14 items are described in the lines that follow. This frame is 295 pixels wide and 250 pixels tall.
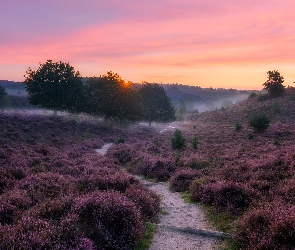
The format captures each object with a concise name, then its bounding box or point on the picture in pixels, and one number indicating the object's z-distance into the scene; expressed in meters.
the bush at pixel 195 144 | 28.19
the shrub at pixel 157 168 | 18.64
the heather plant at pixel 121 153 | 24.88
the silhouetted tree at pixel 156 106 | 69.38
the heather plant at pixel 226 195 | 11.13
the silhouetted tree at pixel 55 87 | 56.94
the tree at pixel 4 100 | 78.85
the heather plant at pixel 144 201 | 10.90
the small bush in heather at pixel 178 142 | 29.08
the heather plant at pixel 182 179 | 15.56
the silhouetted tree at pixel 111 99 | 59.34
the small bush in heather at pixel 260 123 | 33.12
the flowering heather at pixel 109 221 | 7.60
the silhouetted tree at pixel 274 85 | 61.97
